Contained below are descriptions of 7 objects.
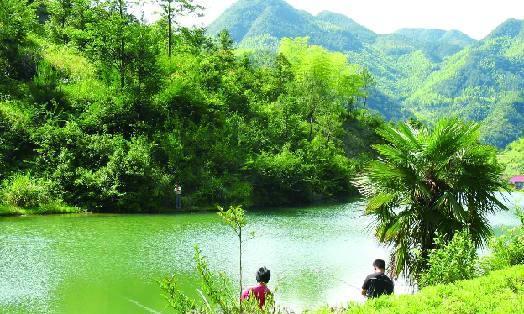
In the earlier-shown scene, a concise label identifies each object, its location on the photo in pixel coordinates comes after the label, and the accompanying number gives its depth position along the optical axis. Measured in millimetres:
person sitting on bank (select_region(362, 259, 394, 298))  9516
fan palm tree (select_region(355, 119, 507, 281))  11312
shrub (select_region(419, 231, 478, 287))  9719
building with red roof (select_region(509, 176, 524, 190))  116281
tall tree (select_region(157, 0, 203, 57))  45156
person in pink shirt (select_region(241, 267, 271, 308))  8188
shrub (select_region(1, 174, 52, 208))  28359
